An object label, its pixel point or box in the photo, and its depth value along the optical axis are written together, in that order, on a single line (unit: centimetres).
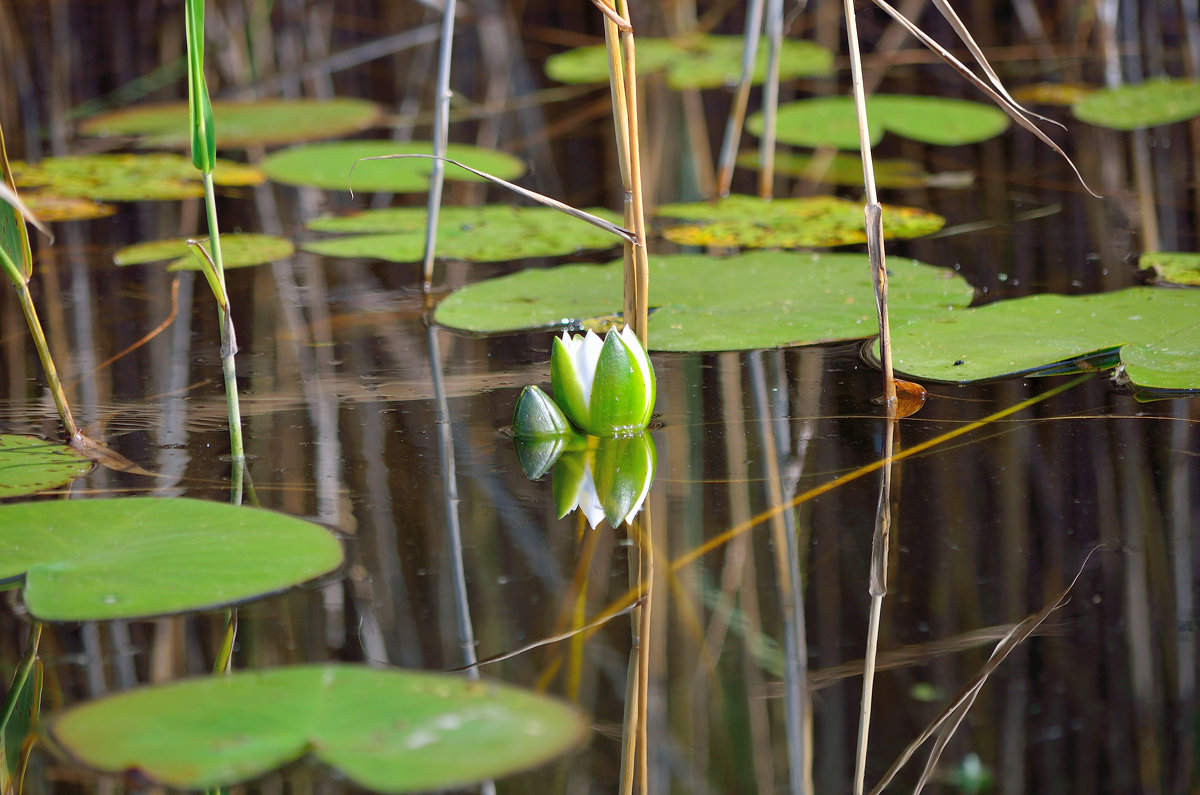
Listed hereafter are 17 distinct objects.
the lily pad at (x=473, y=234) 482
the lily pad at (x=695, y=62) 840
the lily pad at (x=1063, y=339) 328
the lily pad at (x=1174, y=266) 404
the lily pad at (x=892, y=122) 661
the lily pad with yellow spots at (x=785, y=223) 480
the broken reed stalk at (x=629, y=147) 308
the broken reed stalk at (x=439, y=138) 410
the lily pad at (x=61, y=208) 562
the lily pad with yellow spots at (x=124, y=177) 593
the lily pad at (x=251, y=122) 722
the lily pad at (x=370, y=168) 612
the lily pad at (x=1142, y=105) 677
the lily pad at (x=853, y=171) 590
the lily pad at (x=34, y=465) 285
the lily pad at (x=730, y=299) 373
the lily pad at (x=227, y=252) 493
